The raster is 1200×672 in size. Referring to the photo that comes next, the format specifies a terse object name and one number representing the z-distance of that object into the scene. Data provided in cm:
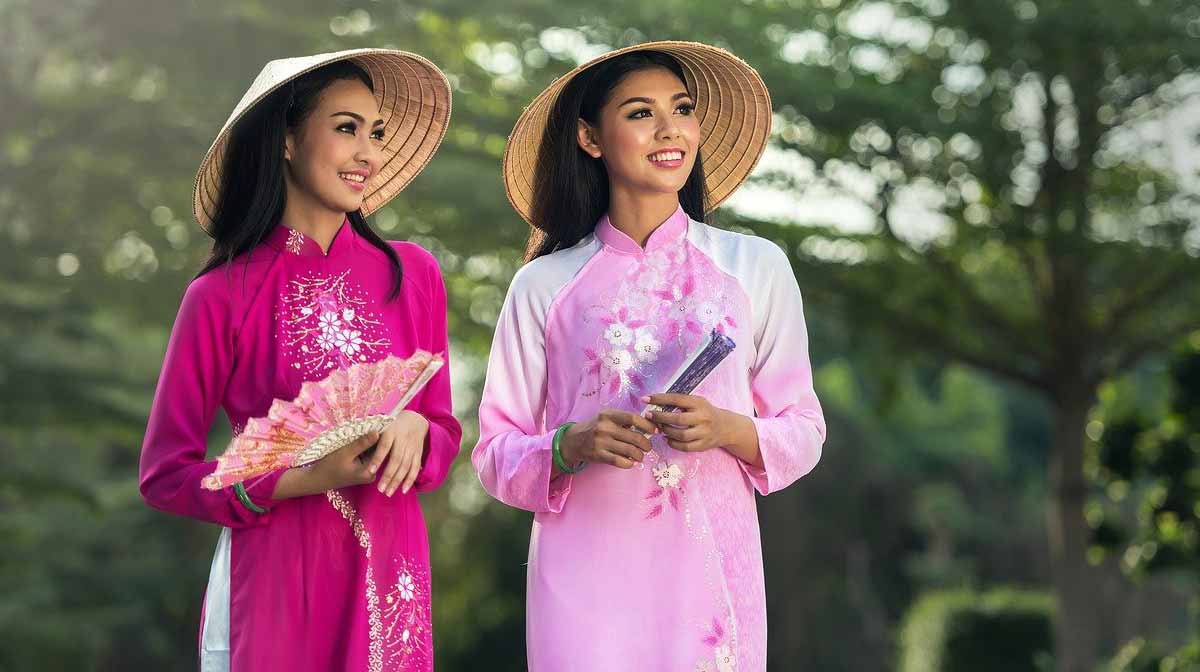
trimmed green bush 1202
